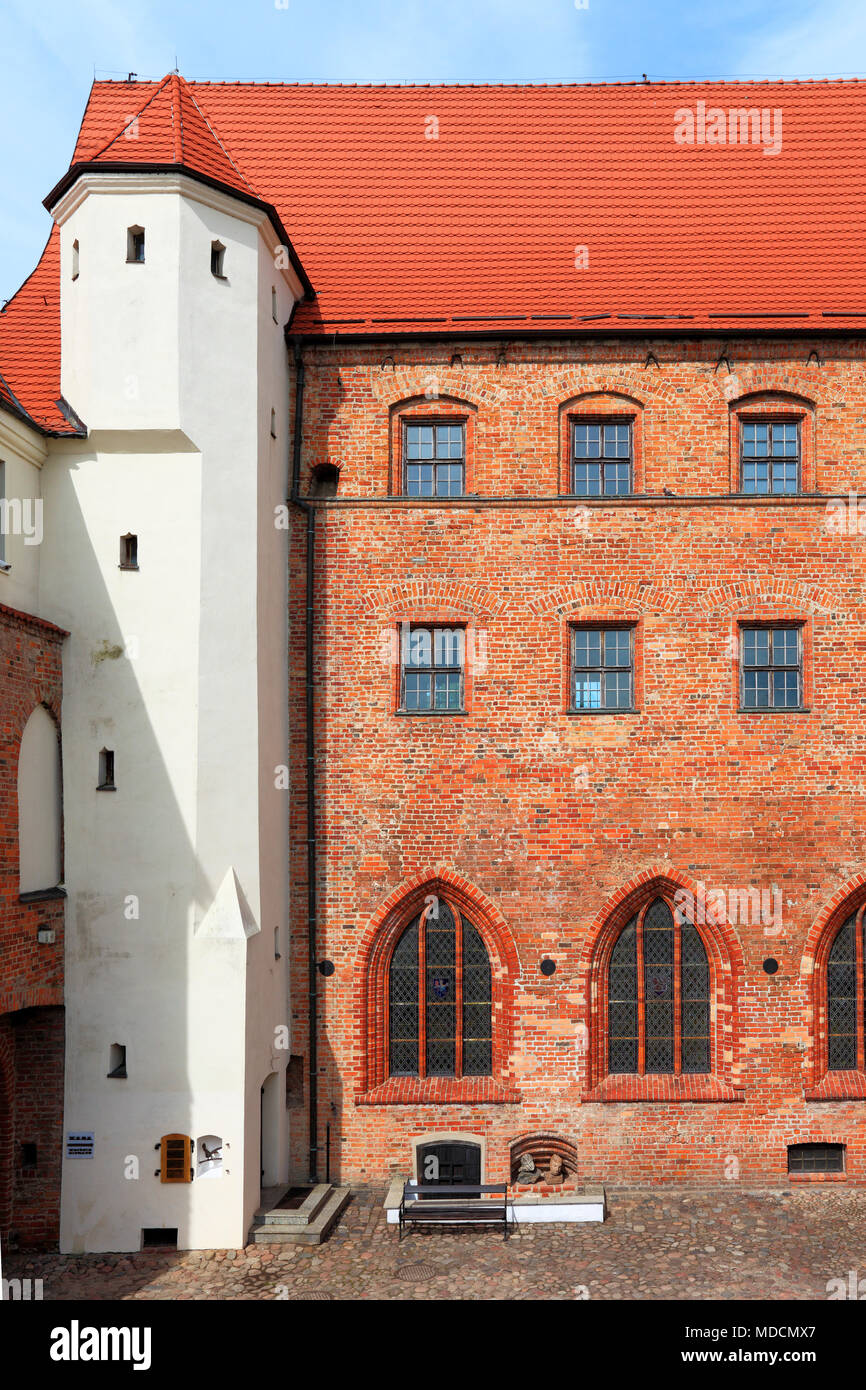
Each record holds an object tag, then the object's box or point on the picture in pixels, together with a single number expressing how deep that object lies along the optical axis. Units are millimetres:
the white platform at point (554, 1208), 12414
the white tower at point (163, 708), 12023
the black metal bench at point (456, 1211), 12164
